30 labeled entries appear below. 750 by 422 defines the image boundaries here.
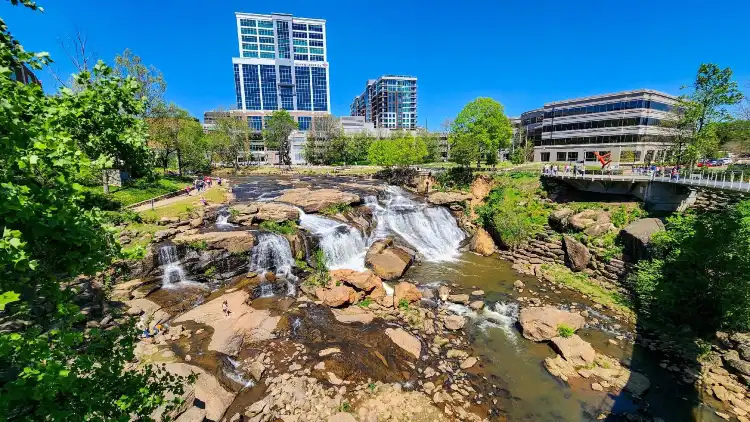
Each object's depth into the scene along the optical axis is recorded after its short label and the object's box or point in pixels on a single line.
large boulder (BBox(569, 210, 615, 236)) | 27.88
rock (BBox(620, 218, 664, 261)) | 23.23
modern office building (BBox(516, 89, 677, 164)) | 60.44
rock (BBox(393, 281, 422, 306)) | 21.38
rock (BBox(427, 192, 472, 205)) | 39.75
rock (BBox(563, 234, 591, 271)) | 26.25
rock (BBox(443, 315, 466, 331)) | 18.55
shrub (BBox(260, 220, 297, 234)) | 27.00
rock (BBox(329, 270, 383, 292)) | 22.44
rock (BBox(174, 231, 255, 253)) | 23.25
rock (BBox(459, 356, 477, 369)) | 15.48
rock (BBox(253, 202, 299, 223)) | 28.39
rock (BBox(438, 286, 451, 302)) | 22.16
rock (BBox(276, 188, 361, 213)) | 32.88
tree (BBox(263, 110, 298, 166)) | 90.37
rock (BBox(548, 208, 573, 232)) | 30.61
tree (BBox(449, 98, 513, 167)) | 51.88
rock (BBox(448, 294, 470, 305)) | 21.69
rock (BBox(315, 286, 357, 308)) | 20.58
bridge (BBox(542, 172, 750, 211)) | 23.12
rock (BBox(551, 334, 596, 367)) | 15.58
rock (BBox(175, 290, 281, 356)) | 16.16
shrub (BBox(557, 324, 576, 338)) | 17.31
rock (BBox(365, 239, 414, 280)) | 25.88
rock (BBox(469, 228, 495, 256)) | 32.09
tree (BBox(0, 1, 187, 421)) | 3.98
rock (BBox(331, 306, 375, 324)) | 18.80
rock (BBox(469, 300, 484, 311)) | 20.92
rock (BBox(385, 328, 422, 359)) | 16.14
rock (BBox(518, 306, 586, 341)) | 17.55
